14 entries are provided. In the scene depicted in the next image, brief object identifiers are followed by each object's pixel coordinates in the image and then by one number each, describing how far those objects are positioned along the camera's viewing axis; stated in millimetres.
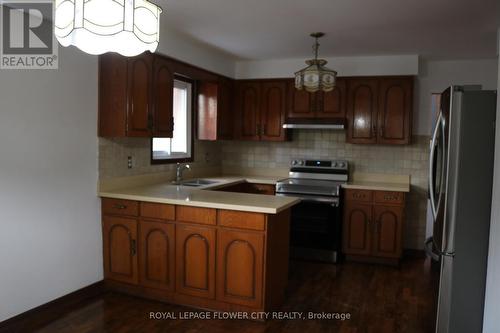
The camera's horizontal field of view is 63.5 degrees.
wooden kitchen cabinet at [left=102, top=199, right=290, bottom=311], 2930
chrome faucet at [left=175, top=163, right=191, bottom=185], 4280
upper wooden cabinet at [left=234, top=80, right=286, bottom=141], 4996
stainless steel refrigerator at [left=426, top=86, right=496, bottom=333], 2295
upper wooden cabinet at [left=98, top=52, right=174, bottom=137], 3295
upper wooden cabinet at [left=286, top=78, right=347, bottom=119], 4723
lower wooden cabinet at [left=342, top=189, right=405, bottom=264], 4309
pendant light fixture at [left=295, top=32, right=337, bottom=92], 3434
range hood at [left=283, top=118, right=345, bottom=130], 4621
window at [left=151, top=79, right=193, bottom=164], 4488
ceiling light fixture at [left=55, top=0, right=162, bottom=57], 1500
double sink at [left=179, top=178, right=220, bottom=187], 4296
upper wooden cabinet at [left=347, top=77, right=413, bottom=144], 4500
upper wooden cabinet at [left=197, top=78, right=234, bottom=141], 4793
